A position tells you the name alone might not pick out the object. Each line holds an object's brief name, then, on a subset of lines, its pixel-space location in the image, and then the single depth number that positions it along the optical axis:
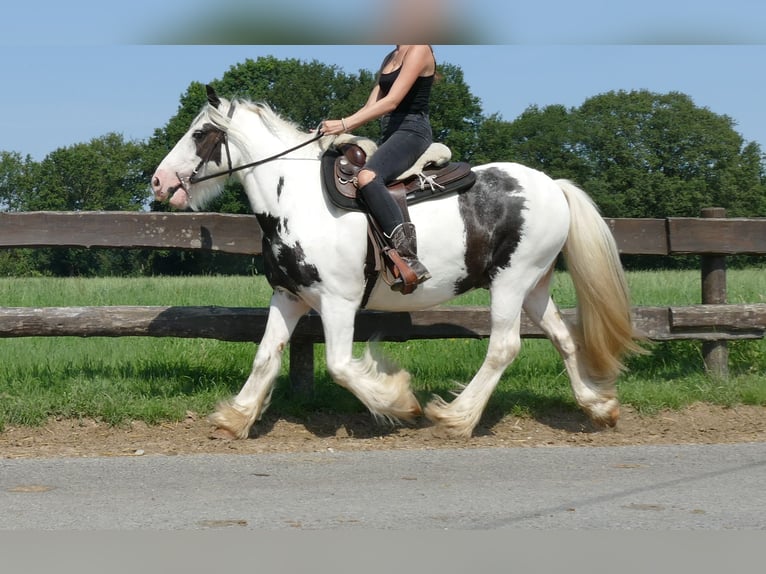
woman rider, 6.10
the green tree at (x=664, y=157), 50.84
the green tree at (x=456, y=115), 40.50
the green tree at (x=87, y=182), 57.44
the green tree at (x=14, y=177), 59.78
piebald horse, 6.30
